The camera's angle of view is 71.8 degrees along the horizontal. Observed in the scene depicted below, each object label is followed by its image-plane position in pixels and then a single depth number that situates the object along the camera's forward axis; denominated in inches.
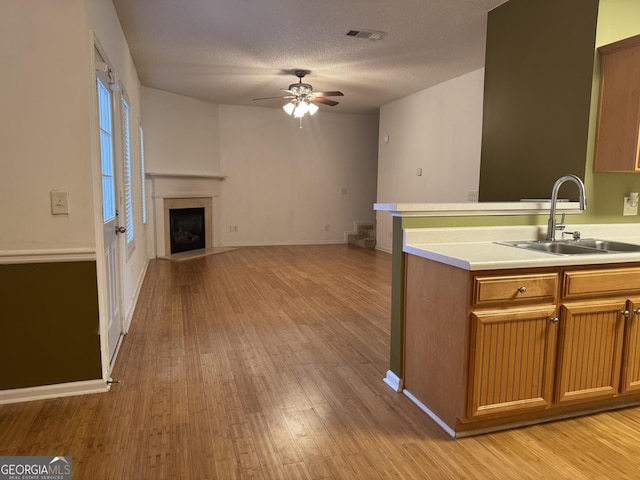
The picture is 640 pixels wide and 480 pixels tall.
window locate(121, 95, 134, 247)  155.1
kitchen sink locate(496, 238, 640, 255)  95.5
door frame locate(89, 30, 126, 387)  93.4
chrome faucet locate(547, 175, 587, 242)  93.5
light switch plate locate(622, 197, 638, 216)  112.3
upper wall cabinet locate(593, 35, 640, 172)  96.4
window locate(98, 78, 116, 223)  112.0
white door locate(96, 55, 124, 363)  112.1
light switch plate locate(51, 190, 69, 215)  91.0
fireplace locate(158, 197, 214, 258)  285.4
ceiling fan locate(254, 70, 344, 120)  226.0
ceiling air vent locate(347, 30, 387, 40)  164.4
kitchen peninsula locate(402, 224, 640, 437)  77.8
